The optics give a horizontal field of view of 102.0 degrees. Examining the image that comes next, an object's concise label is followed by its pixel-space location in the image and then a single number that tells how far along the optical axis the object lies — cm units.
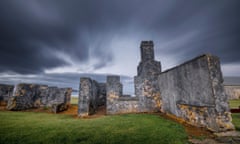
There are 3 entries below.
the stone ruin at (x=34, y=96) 1002
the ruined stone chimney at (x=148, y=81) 807
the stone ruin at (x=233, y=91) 2225
